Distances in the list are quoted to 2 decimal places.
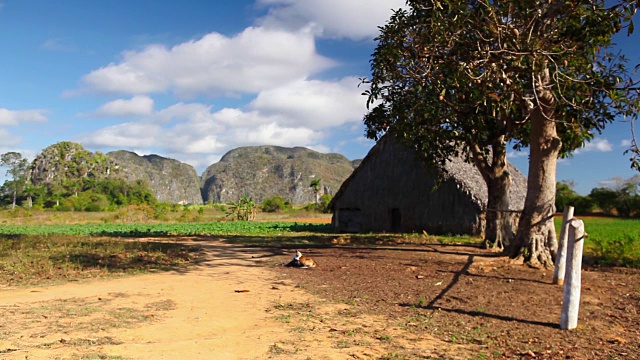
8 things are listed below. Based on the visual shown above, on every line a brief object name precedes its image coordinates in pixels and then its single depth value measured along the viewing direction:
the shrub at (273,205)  60.09
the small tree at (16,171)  75.12
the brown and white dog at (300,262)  11.03
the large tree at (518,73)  9.89
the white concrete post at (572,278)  5.98
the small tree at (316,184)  64.31
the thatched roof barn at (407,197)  20.16
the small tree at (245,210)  44.76
